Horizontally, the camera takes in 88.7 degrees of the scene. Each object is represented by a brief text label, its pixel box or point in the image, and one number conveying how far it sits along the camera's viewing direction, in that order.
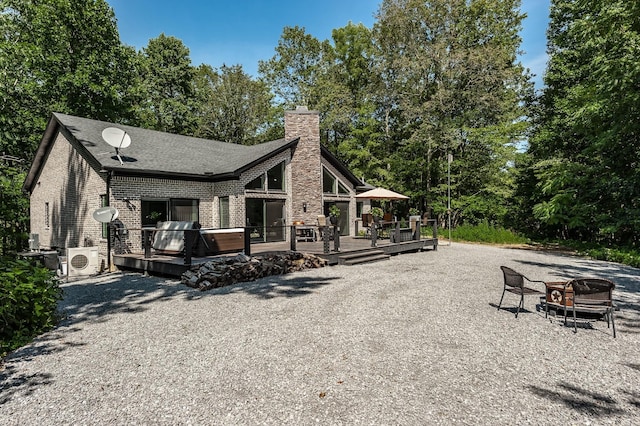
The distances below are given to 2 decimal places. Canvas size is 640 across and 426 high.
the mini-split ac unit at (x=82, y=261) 10.49
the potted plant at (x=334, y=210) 16.92
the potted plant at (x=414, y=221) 15.21
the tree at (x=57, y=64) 19.34
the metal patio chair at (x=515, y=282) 5.94
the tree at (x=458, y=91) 22.34
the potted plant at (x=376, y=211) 20.88
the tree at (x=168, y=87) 28.47
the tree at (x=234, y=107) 32.34
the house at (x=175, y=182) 12.02
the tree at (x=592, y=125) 11.77
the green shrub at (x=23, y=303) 4.81
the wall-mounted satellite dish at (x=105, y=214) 10.49
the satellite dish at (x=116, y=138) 11.31
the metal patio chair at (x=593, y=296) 5.25
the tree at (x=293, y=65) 32.81
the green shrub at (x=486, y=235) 19.69
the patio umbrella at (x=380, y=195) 16.12
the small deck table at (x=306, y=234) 15.38
